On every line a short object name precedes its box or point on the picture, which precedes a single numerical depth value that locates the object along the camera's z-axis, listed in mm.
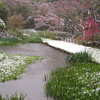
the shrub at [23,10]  52938
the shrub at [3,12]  45191
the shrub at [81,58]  18094
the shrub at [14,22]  43438
